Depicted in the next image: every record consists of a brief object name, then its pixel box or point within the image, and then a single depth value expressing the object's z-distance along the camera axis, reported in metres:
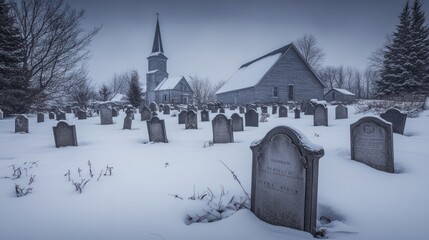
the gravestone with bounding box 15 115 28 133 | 9.45
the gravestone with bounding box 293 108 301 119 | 14.24
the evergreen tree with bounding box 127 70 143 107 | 32.44
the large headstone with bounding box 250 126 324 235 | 2.32
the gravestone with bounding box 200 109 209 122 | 13.48
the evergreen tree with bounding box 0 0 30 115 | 14.67
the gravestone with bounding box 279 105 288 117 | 15.49
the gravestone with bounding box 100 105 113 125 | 12.71
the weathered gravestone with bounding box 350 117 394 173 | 3.89
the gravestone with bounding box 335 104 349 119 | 12.57
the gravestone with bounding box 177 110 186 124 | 12.54
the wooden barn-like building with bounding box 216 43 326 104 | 27.03
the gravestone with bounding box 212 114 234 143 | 6.84
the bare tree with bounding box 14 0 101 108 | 14.38
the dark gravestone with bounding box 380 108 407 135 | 6.95
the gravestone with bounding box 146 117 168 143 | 7.18
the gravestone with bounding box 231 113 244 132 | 9.30
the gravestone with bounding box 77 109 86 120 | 15.46
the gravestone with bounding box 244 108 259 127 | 10.70
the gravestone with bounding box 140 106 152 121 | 14.05
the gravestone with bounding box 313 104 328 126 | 10.21
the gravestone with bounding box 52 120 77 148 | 6.56
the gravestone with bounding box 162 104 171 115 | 19.17
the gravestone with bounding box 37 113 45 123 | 13.99
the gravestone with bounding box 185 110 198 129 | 10.35
